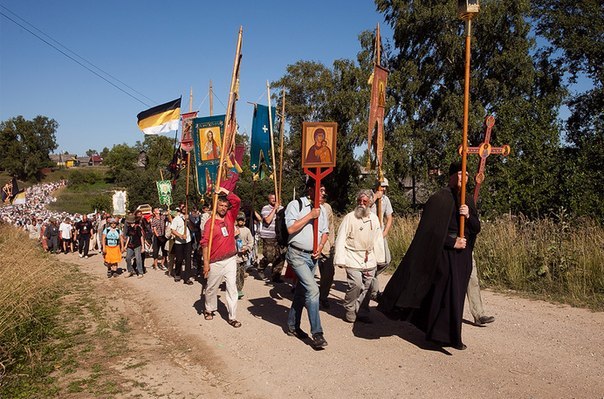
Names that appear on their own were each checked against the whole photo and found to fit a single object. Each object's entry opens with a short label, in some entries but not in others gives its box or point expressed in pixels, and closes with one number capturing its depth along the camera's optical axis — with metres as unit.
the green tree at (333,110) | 33.12
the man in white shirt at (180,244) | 12.05
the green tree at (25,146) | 101.88
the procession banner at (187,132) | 14.67
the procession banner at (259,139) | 13.73
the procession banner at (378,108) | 8.90
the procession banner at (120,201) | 26.30
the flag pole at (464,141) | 5.60
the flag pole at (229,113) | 7.46
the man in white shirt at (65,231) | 21.08
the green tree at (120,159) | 84.62
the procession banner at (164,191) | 17.28
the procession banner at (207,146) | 11.70
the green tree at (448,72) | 28.80
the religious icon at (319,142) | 7.15
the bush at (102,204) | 57.02
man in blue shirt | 6.09
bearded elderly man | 6.96
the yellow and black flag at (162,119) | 13.29
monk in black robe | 5.69
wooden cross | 7.12
